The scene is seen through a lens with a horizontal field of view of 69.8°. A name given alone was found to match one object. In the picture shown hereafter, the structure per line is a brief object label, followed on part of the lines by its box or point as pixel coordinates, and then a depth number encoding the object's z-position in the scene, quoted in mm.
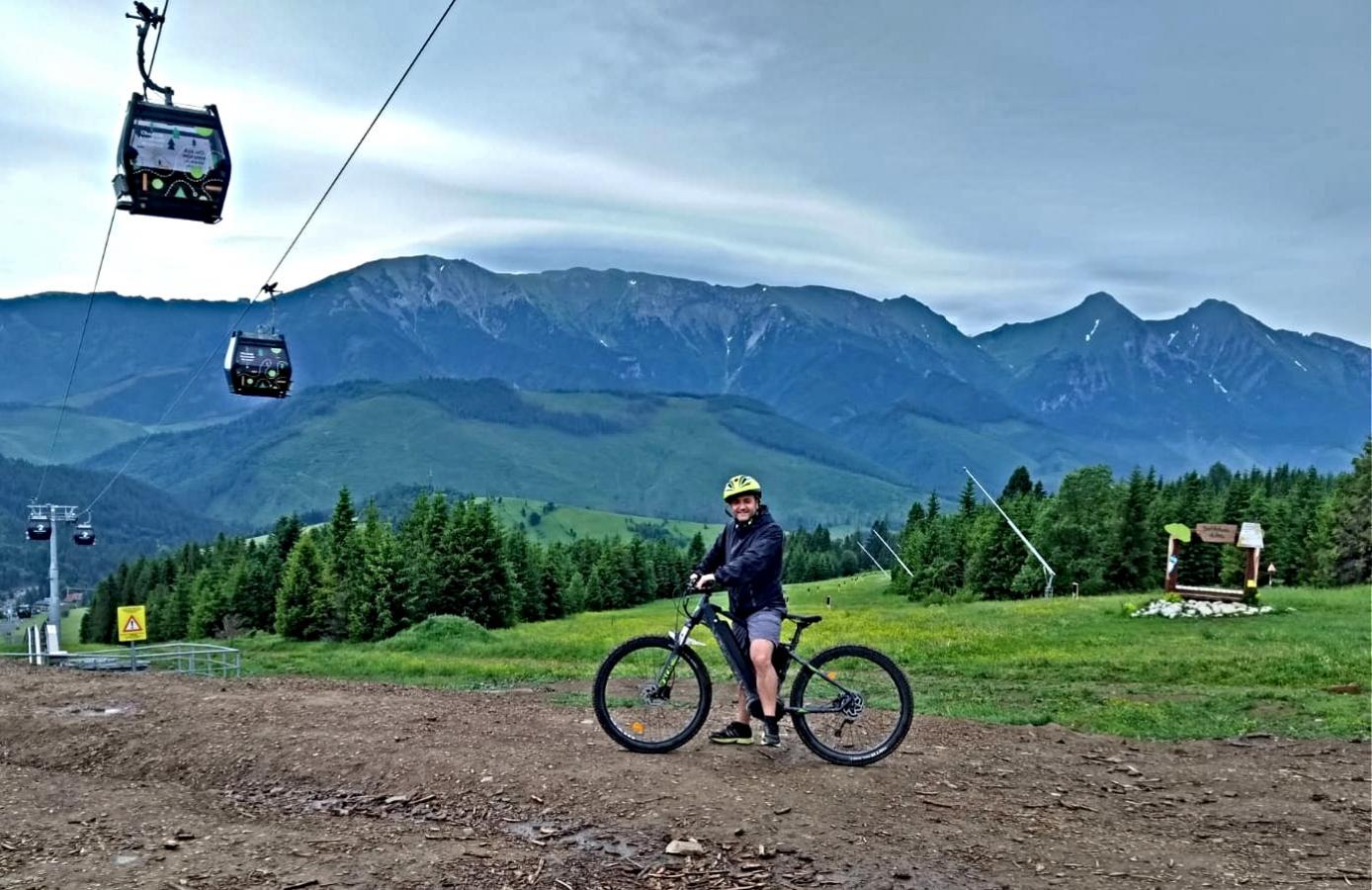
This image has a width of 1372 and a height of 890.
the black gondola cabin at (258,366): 31609
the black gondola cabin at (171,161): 18453
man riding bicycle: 9969
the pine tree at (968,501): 94588
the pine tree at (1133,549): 69062
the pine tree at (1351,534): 62469
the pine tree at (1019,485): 104131
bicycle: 10156
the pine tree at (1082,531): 69250
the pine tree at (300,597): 70688
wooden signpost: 34062
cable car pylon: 55250
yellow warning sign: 40697
